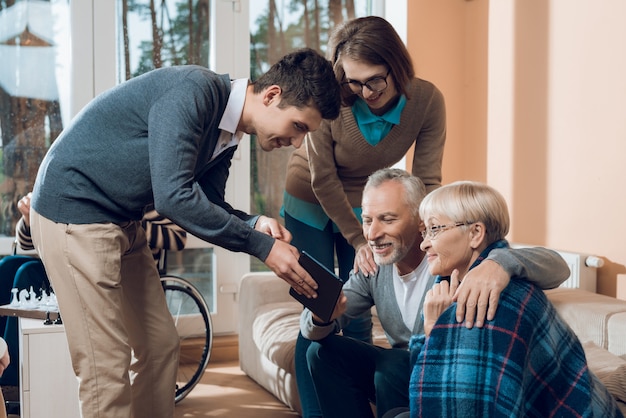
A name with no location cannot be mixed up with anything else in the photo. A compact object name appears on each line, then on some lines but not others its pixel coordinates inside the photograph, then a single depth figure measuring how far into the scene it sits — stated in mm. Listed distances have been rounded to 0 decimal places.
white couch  2598
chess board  2869
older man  2279
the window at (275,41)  4500
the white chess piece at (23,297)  2986
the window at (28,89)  4043
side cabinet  2775
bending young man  1925
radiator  3470
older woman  1469
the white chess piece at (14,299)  3015
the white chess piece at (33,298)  2982
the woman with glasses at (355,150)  2438
